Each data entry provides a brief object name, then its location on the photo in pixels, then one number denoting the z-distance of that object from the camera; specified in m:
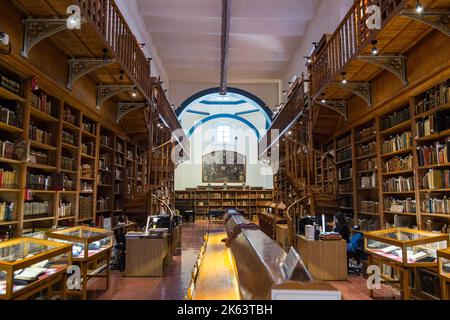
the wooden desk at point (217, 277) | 2.53
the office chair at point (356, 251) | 5.50
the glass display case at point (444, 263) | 3.00
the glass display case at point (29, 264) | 2.48
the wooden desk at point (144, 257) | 5.37
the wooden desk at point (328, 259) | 5.16
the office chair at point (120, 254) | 5.84
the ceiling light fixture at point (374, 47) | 4.60
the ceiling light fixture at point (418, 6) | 3.52
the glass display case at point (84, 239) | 3.93
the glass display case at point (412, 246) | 3.63
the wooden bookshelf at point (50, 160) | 4.18
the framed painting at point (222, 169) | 20.80
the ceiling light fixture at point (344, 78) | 5.88
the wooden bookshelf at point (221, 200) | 18.28
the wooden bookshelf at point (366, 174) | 6.41
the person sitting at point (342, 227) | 5.78
